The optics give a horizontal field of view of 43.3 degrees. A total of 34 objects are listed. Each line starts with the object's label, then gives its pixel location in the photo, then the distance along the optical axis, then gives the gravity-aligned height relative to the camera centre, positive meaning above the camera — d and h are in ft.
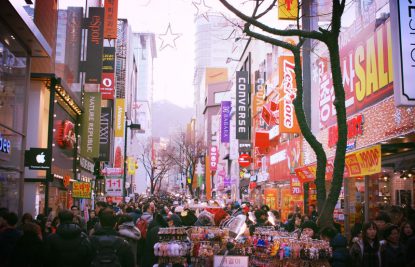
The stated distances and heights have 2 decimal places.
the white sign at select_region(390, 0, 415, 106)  31.91 +8.88
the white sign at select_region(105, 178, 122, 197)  84.38 +2.05
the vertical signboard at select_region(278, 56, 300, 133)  86.38 +17.09
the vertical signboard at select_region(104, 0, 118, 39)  112.78 +40.12
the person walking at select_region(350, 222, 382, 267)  28.02 -2.58
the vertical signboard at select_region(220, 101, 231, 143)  212.43 +32.38
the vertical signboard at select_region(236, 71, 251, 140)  152.56 +27.76
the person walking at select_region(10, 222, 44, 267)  26.32 -2.53
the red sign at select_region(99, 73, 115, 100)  122.91 +26.93
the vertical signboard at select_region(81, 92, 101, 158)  100.58 +13.41
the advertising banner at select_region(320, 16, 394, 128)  49.75 +14.21
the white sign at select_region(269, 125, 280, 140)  106.01 +14.37
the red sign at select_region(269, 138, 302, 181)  88.60 +7.63
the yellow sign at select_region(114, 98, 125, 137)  169.89 +27.39
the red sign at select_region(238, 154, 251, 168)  141.49 +11.04
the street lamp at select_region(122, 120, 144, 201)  116.92 +16.60
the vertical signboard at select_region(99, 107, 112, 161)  127.24 +15.38
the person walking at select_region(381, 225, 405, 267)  26.78 -2.51
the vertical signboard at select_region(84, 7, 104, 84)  91.76 +25.45
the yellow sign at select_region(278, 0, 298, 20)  79.82 +29.32
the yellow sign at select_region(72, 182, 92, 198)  68.59 +1.26
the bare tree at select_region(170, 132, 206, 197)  204.52 +20.27
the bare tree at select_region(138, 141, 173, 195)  247.09 +28.13
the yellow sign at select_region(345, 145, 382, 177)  46.75 +3.76
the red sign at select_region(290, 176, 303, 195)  83.37 +2.36
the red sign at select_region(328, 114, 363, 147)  56.95 +8.33
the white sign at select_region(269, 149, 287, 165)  98.45 +8.63
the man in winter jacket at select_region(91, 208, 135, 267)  22.21 -1.87
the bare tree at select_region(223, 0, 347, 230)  33.50 +8.17
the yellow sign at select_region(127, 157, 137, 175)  213.42 +13.84
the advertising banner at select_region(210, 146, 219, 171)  235.81 +18.77
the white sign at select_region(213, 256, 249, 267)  29.12 -3.35
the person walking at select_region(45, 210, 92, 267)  23.04 -2.12
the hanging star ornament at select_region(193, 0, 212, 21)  36.84 +13.49
